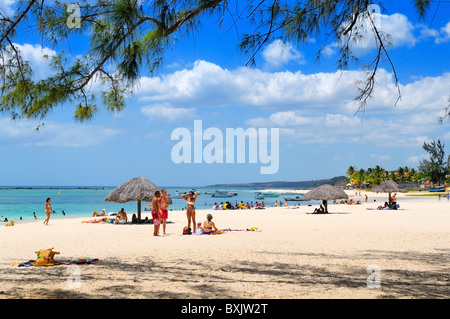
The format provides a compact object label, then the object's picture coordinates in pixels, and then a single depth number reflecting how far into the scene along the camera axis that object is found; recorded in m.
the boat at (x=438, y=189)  75.81
